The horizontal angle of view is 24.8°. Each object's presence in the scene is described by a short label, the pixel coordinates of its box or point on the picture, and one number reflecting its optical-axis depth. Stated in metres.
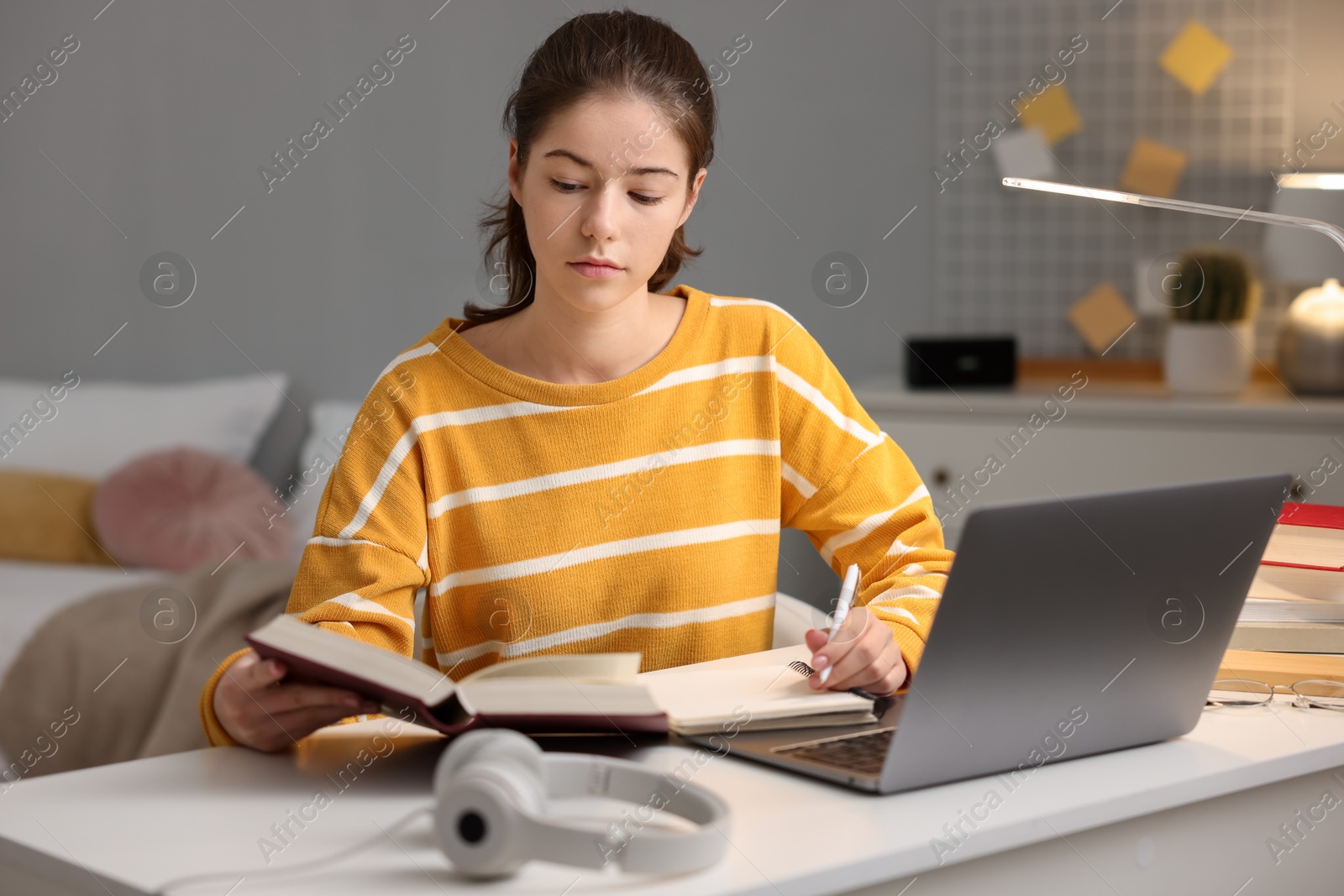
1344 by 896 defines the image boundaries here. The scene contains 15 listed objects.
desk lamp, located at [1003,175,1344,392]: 5.62
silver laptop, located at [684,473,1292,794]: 2.80
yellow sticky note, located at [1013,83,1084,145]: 5.96
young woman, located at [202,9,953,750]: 4.20
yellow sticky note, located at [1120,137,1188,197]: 5.91
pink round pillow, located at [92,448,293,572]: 5.81
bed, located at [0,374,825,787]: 5.18
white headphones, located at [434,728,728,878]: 2.40
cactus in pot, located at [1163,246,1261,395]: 5.70
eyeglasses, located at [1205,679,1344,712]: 3.77
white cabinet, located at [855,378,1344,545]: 5.51
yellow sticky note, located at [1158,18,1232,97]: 5.86
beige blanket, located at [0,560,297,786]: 5.22
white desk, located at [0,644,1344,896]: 2.50
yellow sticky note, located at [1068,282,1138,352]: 5.98
